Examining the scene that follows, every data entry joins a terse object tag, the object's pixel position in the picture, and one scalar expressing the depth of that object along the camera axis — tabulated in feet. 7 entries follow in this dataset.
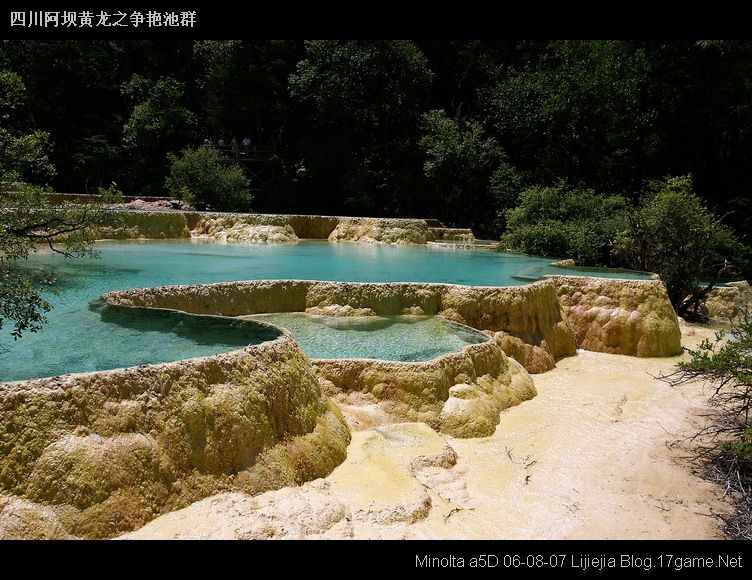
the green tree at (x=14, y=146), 18.34
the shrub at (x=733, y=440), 18.19
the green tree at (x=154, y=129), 90.27
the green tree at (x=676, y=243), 46.44
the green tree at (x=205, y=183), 78.07
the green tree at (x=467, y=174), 79.25
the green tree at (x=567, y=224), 56.70
